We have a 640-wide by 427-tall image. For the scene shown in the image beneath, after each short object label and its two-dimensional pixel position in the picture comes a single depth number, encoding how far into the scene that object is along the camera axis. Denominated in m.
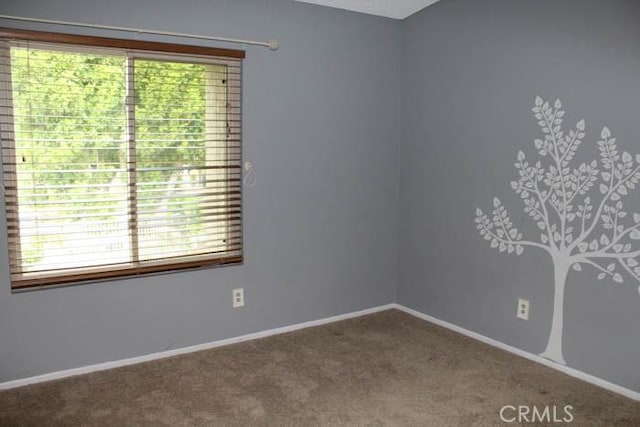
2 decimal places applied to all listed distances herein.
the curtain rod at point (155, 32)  2.73
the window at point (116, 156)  2.81
